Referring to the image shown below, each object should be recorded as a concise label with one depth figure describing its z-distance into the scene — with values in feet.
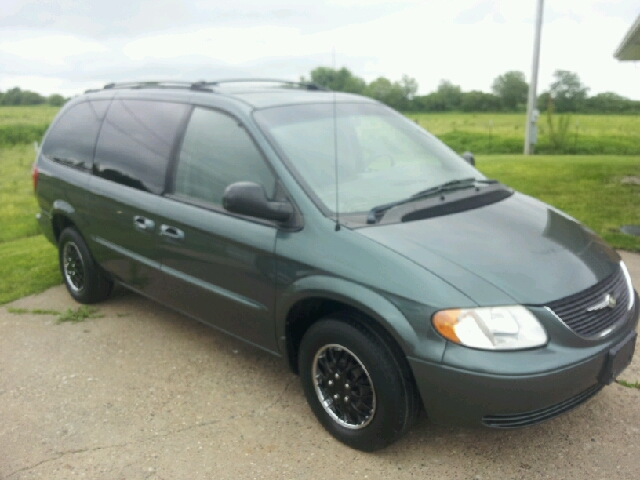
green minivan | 9.24
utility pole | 65.00
